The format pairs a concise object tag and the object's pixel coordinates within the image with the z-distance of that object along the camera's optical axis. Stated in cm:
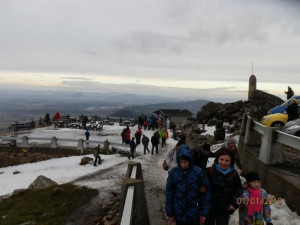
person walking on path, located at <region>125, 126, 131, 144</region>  2162
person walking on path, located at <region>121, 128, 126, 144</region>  2204
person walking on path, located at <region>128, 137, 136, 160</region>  1786
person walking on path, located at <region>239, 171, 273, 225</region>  425
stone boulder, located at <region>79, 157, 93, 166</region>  1762
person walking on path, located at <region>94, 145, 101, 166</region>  1657
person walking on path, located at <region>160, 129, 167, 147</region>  2083
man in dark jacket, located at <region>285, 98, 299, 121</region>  1249
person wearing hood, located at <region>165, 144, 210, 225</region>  425
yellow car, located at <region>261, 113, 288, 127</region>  1301
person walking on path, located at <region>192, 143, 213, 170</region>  607
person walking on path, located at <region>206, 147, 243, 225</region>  430
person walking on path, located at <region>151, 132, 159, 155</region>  1816
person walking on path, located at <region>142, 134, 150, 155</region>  1863
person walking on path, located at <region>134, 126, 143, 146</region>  2124
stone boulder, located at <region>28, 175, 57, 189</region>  1162
